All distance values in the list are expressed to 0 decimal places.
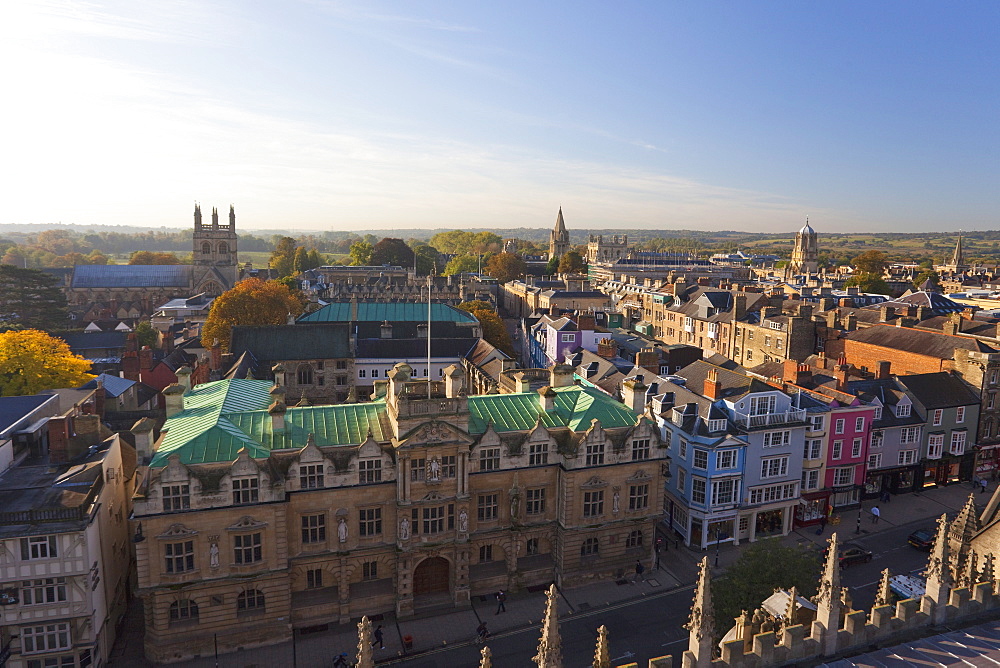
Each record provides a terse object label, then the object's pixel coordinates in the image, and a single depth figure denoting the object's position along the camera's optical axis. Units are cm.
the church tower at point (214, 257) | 16200
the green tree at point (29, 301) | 10538
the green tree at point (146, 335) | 10138
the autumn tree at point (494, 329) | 9475
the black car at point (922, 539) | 4805
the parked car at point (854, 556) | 4634
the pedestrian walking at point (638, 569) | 4472
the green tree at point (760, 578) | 3288
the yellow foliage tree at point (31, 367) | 6094
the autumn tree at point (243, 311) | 9269
